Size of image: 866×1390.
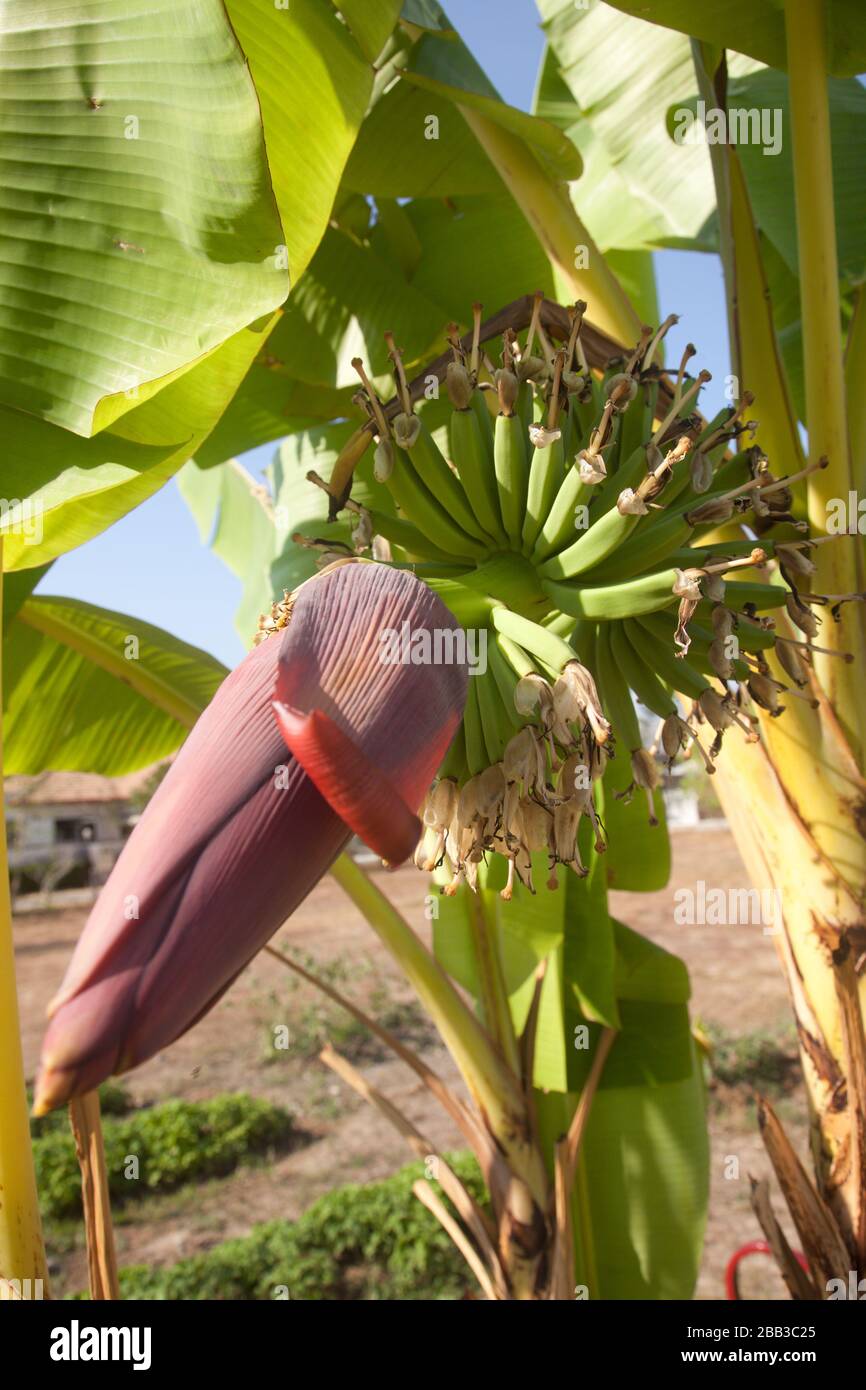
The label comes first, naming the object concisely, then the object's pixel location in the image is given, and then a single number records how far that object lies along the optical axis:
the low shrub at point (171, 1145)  3.84
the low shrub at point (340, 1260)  2.97
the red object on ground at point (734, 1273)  1.63
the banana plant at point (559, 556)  0.66
